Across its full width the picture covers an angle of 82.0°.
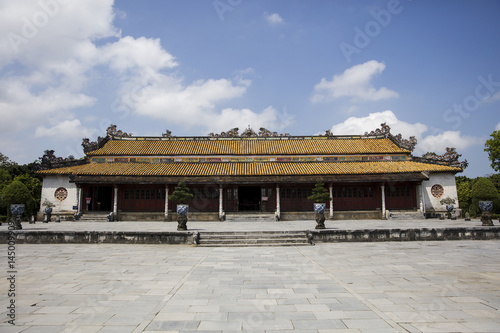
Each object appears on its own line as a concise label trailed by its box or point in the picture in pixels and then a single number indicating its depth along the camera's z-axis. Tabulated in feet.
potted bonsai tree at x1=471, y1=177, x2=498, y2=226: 50.37
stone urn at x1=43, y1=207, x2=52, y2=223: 76.07
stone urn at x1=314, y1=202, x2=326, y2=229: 48.29
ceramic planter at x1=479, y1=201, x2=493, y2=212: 50.78
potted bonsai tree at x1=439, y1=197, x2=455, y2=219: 82.41
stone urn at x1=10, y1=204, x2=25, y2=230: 48.32
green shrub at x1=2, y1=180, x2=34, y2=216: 48.81
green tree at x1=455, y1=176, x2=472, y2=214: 124.36
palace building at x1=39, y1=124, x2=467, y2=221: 81.35
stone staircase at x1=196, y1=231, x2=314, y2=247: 40.22
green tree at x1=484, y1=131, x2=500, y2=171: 113.09
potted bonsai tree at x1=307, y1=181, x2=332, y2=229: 48.29
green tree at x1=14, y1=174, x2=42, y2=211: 106.42
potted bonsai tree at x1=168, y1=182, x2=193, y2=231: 49.24
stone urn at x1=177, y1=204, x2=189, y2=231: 49.23
